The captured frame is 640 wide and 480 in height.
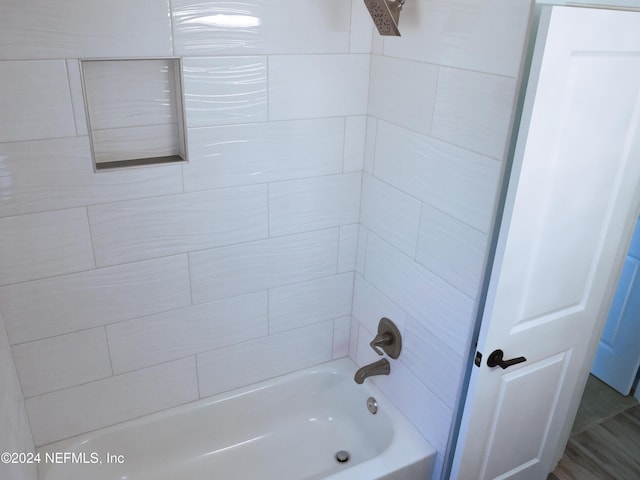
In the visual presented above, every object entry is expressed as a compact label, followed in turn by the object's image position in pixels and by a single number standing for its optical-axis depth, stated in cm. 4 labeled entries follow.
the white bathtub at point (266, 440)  201
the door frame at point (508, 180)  136
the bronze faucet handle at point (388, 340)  212
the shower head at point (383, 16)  150
